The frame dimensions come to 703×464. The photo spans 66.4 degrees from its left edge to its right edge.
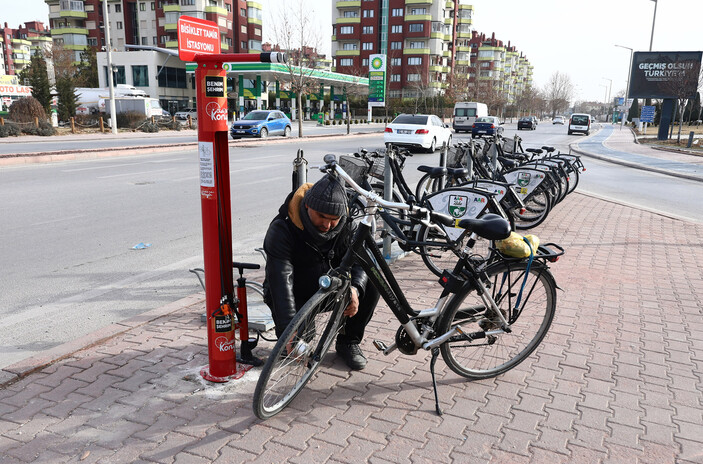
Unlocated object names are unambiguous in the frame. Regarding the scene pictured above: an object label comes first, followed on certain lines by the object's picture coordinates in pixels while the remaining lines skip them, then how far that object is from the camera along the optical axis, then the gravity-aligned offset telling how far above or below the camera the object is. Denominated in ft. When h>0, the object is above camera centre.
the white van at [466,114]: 137.28 -0.08
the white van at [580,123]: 152.76 -2.17
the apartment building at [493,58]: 398.81 +42.42
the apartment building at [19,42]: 392.27 +49.53
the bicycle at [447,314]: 9.41 -3.89
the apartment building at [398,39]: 278.87 +38.58
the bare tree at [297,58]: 105.40 +11.86
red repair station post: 9.50 -1.23
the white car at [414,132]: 69.56 -2.38
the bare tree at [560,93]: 456.45 +18.46
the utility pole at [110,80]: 94.56 +5.26
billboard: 108.88 +9.31
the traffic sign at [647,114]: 138.62 +0.50
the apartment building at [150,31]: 194.90 +34.08
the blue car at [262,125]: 91.97 -2.33
